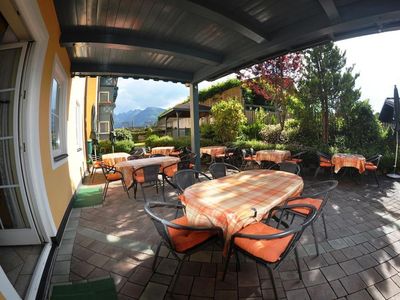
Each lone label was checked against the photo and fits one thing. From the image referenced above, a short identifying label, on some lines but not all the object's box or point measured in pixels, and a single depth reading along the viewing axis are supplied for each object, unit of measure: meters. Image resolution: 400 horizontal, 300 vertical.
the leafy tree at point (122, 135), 13.02
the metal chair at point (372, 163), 4.72
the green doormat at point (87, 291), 1.80
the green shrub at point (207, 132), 9.80
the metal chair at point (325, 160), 5.23
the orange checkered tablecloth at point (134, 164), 4.23
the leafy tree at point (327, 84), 7.23
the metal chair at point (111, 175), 4.41
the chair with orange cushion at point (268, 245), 1.54
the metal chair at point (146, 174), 4.00
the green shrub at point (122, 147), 10.02
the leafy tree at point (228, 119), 8.38
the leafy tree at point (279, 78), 8.52
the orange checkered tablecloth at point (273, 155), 5.76
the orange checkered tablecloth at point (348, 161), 4.69
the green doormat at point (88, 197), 4.15
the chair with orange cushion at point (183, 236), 1.64
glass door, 2.28
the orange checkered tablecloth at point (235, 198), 1.71
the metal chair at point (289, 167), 3.48
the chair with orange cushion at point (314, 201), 2.21
